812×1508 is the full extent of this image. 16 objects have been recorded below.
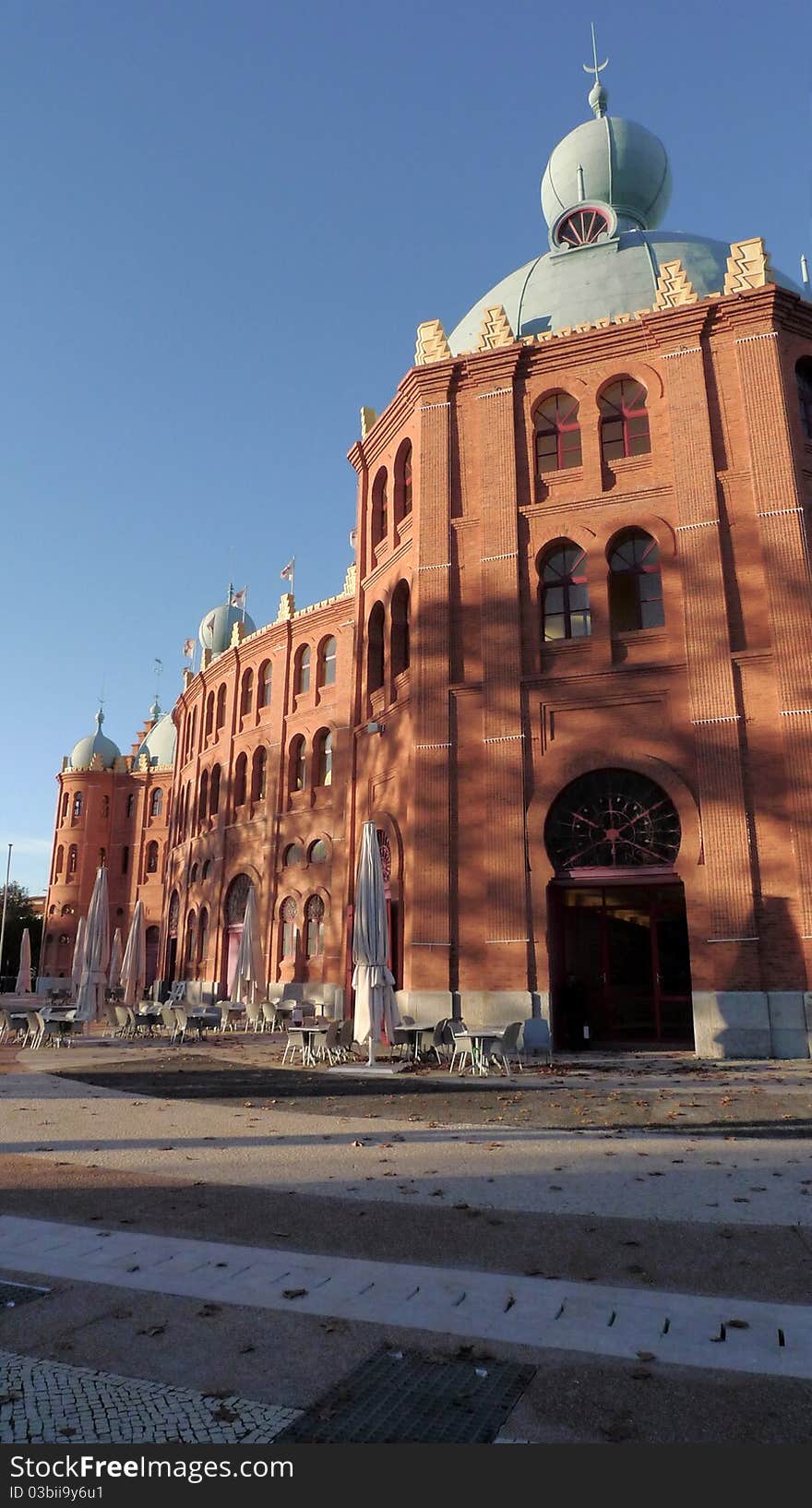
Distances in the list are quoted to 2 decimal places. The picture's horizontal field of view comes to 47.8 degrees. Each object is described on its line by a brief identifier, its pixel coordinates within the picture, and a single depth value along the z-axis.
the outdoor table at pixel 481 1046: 16.08
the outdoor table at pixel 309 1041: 17.09
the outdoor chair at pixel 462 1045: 16.22
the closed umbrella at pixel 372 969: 16.44
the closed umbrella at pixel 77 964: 25.26
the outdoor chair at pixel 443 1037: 17.19
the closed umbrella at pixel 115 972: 39.50
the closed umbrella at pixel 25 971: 42.31
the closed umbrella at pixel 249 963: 28.19
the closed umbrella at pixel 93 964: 22.23
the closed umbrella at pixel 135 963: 27.84
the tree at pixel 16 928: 66.06
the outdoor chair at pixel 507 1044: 16.34
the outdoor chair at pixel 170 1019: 22.56
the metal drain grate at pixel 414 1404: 3.45
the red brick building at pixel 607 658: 18.97
